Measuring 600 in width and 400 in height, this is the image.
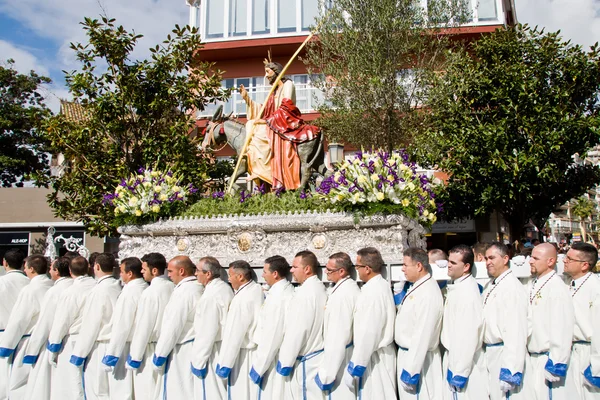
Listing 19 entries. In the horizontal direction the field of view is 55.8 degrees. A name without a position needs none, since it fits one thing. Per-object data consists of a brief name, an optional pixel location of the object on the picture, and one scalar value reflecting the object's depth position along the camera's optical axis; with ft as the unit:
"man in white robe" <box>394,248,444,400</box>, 17.17
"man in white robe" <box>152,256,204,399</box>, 20.15
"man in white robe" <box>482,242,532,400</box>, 16.08
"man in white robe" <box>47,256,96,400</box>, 22.11
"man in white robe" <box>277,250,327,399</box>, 18.42
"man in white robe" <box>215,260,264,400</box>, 19.35
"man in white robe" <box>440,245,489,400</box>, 16.66
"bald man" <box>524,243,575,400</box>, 16.10
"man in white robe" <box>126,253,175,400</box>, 20.58
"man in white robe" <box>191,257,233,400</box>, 19.88
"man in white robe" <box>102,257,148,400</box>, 20.67
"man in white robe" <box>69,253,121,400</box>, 21.39
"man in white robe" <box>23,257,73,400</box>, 22.59
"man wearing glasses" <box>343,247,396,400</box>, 17.51
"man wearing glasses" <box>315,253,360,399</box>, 17.78
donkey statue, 37.86
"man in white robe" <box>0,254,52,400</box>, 22.98
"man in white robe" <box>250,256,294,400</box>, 18.83
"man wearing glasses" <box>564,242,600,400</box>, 16.03
